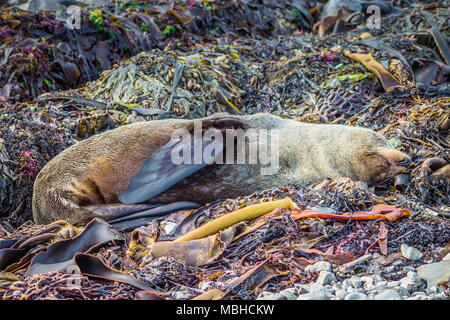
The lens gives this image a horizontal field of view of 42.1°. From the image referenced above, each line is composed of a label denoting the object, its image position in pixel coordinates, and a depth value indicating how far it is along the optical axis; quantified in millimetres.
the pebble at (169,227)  3839
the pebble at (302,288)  2742
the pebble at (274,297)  2650
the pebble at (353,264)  2977
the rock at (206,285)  2941
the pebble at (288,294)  2660
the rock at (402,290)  2625
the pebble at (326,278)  2838
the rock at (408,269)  2912
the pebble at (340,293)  2602
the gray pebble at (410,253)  3057
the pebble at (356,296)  2545
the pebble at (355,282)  2760
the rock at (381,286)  2671
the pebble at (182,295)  2850
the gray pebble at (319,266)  2988
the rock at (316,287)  2713
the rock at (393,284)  2715
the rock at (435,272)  2666
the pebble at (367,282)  2737
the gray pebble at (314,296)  2551
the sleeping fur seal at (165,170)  4531
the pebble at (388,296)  2521
